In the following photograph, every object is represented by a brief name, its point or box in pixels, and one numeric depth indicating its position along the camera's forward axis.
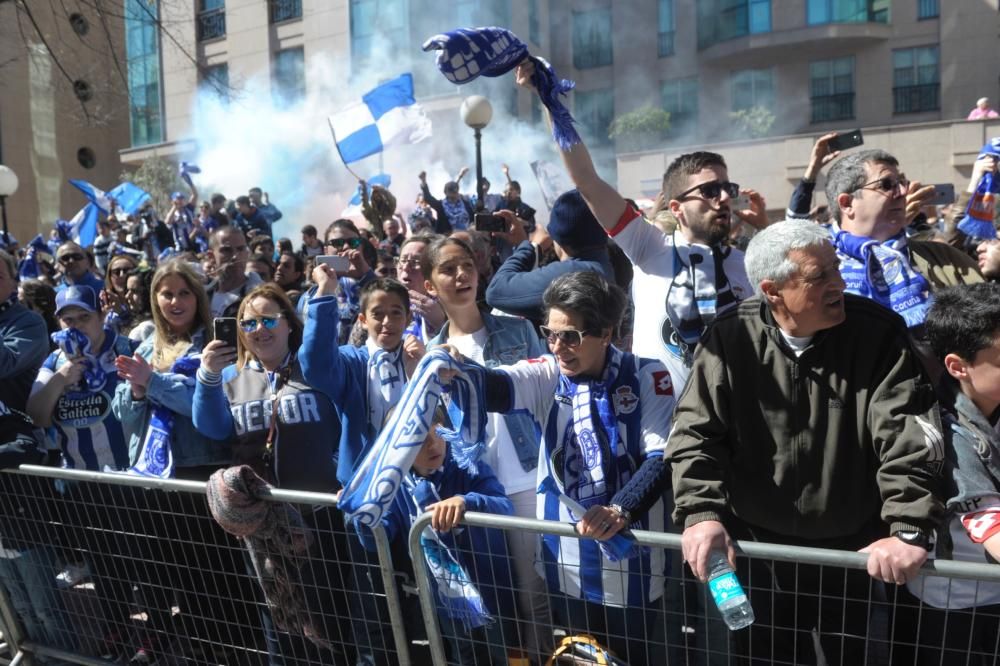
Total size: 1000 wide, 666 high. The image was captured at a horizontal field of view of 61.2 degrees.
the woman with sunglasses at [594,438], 2.81
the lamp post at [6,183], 14.12
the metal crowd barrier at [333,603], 2.59
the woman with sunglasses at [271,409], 3.60
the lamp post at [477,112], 11.05
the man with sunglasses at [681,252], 3.32
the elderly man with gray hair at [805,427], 2.37
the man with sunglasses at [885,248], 3.28
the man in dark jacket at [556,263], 3.59
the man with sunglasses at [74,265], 8.03
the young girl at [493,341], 3.33
